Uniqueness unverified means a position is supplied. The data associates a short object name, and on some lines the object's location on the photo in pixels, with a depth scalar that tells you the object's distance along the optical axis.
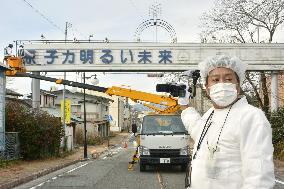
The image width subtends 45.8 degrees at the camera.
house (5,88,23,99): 31.66
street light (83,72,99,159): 20.02
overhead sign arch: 18.74
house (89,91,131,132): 69.14
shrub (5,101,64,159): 16.70
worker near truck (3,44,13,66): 16.59
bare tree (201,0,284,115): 20.47
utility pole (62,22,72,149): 23.91
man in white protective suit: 2.12
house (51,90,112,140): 45.40
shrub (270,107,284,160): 17.37
